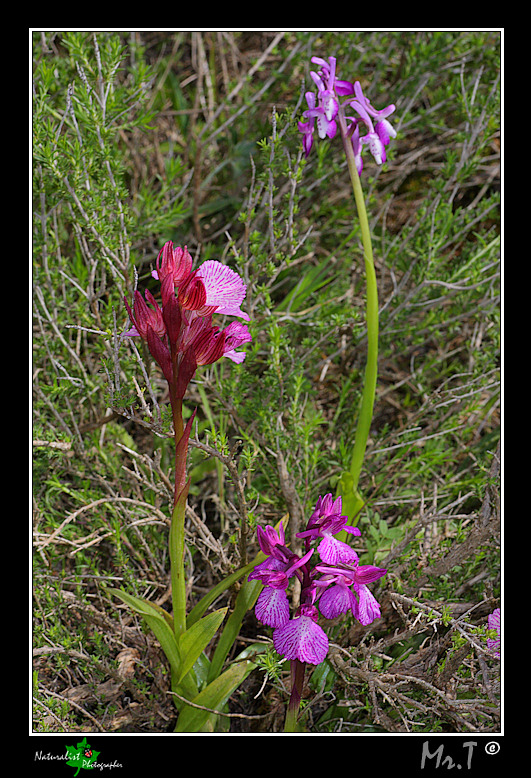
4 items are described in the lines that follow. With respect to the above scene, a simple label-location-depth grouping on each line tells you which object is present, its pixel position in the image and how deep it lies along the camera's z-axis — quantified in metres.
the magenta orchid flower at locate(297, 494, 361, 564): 0.66
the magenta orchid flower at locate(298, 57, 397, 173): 0.70
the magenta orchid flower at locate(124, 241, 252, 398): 0.64
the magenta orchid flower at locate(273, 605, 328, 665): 0.65
